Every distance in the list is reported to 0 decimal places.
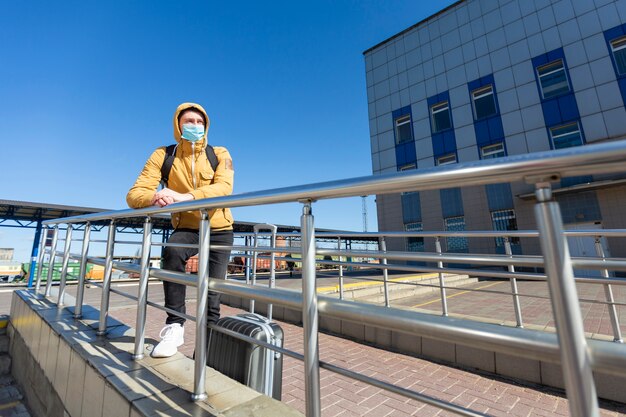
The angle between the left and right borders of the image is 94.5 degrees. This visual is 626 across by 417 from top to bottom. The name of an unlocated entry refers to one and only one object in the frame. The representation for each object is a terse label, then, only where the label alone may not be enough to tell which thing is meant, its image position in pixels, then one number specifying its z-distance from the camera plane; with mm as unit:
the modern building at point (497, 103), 12727
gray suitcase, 1655
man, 2012
